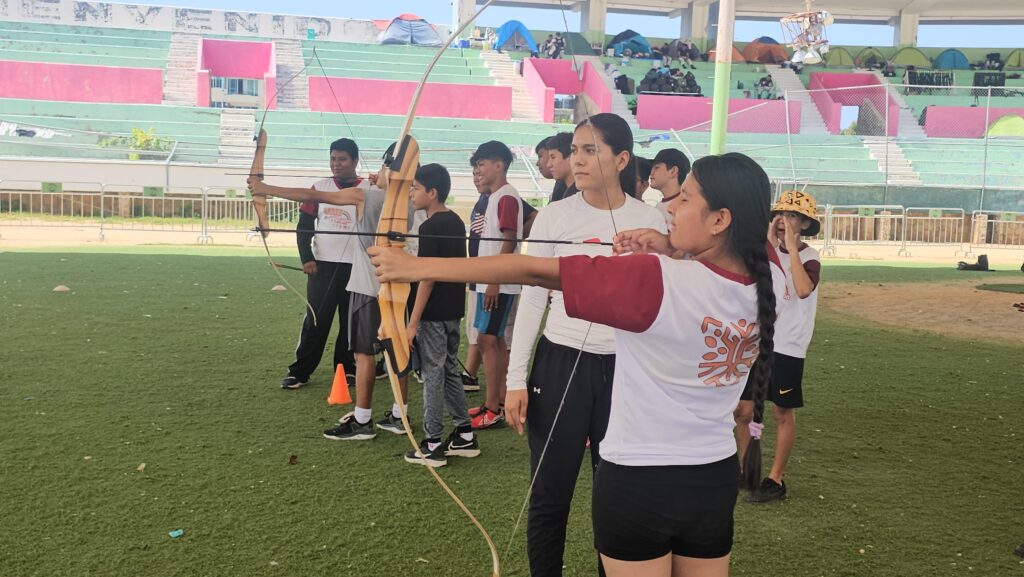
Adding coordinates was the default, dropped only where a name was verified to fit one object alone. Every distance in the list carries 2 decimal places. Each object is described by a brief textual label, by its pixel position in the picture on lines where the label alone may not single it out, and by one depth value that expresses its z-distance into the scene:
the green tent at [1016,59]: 34.47
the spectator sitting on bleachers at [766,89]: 30.69
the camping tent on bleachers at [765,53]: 34.25
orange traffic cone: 5.57
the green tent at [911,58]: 33.97
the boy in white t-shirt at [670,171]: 4.79
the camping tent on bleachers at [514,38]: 32.16
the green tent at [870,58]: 34.04
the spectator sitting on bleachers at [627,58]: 31.97
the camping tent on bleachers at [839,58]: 33.88
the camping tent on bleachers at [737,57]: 33.81
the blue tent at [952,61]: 34.41
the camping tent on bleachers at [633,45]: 33.44
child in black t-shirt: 4.40
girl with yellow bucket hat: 3.78
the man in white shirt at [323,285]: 5.66
